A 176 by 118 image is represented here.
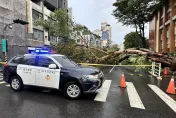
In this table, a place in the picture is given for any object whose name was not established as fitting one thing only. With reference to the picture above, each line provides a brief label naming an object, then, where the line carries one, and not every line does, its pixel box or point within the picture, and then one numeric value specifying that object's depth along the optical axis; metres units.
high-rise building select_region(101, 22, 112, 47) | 69.20
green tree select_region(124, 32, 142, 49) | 49.83
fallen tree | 15.49
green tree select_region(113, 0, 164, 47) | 31.50
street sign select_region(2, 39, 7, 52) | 19.84
